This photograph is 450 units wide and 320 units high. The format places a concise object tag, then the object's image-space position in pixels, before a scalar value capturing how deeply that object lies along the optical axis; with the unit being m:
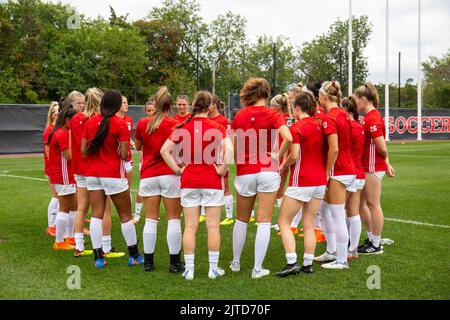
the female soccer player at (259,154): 5.91
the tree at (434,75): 74.78
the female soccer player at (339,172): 6.45
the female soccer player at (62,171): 7.59
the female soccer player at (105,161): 6.32
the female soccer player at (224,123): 9.03
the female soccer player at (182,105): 7.47
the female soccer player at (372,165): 7.13
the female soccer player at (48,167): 8.11
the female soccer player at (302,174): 6.09
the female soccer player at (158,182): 6.23
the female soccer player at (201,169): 5.91
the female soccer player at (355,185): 6.78
